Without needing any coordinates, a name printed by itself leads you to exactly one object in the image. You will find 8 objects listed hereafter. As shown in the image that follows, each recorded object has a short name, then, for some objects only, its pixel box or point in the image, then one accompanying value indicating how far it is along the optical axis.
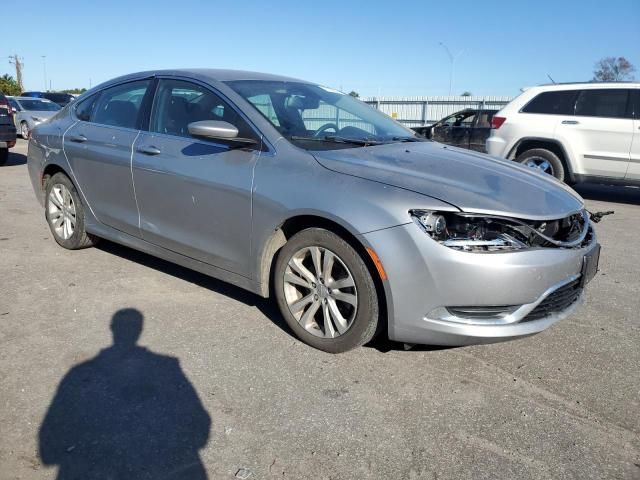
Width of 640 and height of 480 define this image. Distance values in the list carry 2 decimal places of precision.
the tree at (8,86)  50.88
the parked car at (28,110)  17.34
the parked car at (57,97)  26.08
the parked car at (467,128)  12.39
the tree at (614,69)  50.91
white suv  8.21
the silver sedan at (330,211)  2.81
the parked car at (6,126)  11.47
